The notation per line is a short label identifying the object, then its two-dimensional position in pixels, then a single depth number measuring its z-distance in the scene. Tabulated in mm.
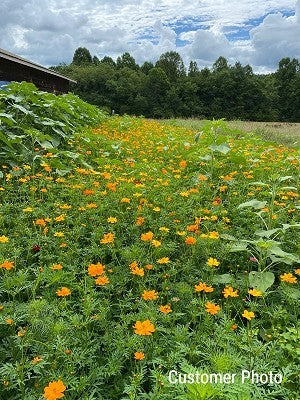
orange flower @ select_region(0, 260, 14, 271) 1948
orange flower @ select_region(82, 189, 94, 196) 3319
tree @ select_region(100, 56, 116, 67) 58562
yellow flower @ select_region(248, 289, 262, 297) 1870
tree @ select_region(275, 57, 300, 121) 47188
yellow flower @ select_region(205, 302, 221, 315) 1805
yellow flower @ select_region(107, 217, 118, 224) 2729
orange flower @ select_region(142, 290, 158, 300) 1843
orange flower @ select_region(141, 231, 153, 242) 2388
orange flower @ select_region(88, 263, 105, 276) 1984
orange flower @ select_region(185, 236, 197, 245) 2435
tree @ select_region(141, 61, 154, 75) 54906
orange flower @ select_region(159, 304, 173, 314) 1852
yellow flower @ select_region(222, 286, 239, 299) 1951
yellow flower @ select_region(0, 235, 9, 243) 2316
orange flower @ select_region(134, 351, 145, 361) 1554
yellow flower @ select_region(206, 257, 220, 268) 2162
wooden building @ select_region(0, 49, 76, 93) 13791
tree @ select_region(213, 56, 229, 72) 53438
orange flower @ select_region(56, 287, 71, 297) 1902
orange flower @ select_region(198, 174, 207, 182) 3959
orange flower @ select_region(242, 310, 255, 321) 1729
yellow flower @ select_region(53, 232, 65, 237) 2575
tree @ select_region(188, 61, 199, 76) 52888
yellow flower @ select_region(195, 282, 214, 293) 1940
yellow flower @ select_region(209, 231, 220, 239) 2449
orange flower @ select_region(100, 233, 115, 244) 2400
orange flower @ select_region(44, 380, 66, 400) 1268
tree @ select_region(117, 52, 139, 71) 57031
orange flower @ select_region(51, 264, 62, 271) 2109
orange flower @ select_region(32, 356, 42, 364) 1518
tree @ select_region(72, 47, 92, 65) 63688
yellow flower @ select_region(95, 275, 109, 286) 1964
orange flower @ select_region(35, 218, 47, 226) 2632
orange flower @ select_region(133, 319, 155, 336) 1560
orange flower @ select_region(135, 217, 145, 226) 2817
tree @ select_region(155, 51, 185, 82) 52697
